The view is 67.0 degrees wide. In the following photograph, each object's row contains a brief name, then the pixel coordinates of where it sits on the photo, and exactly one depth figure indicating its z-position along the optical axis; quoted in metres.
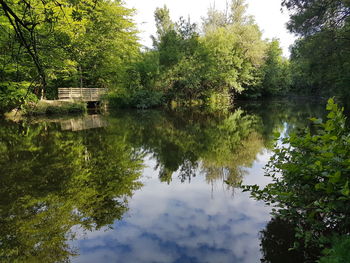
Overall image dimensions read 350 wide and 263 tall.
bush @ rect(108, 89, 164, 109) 27.19
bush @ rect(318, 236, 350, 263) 2.34
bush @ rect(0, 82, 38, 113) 15.76
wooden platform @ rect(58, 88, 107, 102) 24.33
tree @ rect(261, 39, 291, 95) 45.78
